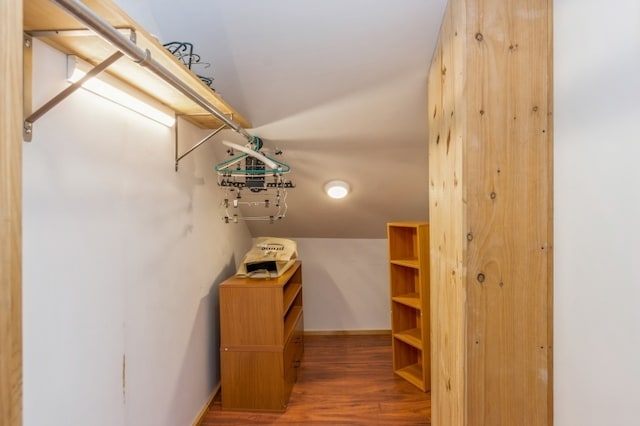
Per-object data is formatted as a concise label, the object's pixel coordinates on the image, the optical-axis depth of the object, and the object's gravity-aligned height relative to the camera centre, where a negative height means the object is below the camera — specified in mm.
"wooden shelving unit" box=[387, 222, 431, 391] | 2742 -738
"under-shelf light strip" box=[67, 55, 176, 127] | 1162 +459
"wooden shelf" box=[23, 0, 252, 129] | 857 +486
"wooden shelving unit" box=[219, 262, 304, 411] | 2393 -902
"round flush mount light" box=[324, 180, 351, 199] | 2989 +179
